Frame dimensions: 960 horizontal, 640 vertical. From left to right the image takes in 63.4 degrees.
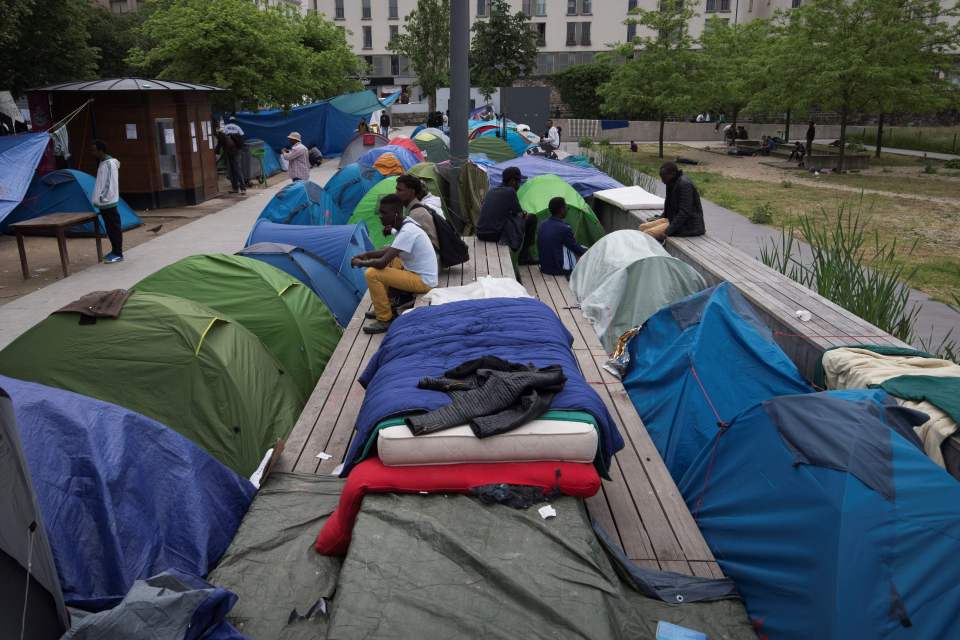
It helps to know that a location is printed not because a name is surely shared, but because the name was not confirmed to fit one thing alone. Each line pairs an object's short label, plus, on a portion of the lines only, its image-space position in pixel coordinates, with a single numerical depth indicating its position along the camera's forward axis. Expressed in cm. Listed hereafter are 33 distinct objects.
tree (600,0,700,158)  2994
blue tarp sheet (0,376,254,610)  380
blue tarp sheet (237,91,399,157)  2627
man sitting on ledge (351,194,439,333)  708
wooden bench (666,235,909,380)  649
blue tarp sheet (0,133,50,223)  1100
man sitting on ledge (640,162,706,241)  1053
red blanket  357
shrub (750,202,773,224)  1700
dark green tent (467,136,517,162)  2030
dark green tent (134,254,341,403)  689
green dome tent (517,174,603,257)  1192
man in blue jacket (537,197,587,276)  993
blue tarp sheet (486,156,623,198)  1499
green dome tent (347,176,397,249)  1138
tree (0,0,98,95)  1925
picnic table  1096
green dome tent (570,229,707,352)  848
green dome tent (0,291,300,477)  518
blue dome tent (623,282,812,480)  605
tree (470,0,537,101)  4941
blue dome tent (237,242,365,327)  816
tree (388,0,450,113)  4456
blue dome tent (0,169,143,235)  1321
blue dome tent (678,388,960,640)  360
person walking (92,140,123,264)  1173
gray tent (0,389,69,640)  307
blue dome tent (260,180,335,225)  1163
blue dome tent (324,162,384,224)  1438
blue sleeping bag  379
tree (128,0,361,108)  2002
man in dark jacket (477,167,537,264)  996
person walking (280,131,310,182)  1700
